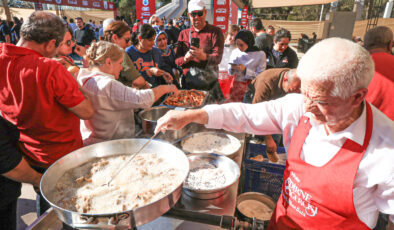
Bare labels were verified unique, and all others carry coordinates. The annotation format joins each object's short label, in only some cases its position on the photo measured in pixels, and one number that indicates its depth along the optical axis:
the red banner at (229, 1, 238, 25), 9.82
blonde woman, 1.71
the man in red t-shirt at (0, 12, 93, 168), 1.38
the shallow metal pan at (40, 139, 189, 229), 0.75
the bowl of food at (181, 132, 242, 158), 1.72
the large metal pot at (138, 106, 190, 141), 1.85
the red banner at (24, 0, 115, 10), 17.68
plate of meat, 2.54
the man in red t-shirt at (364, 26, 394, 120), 1.92
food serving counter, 1.11
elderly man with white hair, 0.83
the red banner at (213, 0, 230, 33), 5.84
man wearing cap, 3.19
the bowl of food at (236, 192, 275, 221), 1.71
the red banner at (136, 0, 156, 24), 5.74
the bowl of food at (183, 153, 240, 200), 1.26
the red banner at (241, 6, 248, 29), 12.91
